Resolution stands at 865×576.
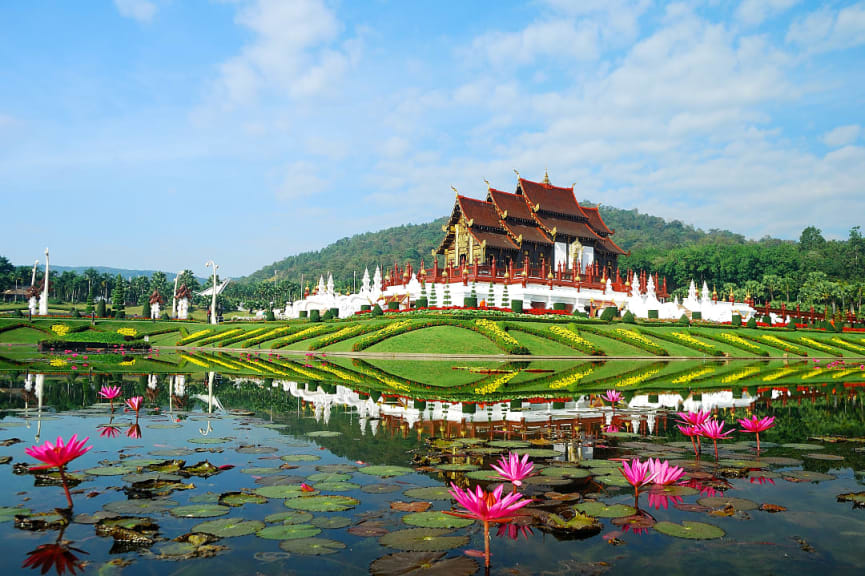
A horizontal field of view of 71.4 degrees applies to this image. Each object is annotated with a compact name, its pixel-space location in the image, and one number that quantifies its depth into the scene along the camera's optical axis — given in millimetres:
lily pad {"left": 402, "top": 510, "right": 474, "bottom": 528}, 6000
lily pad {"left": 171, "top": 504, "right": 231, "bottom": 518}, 6227
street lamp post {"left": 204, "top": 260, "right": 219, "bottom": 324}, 54431
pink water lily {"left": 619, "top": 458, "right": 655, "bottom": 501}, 6645
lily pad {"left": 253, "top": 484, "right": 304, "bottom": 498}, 7020
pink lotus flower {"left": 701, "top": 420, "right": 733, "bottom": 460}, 8836
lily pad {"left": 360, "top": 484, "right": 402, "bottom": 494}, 7254
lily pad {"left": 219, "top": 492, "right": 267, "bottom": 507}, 6676
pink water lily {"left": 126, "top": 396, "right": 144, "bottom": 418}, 11410
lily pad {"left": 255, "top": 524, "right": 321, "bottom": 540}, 5680
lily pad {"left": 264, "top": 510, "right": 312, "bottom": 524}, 6137
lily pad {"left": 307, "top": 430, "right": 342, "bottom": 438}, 10742
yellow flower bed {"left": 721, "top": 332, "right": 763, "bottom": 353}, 39050
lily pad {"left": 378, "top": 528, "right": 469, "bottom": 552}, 5445
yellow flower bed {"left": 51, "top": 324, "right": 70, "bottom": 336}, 45197
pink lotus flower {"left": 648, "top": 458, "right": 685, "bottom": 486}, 6688
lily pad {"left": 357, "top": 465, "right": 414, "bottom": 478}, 7992
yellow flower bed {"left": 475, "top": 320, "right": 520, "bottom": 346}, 34719
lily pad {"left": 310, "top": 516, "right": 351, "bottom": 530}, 6023
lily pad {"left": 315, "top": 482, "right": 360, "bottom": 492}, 7285
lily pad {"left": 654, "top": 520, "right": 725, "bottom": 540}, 5753
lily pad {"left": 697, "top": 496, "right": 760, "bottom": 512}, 6723
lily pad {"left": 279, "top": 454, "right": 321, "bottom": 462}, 8805
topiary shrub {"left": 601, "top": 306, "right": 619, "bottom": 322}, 44375
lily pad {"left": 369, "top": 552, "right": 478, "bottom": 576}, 4895
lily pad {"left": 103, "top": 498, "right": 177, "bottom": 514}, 6336
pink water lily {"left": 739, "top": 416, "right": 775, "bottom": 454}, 9438
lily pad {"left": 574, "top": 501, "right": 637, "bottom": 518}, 6395
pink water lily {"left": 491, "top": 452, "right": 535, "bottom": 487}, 6133
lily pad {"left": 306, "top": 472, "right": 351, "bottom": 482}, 7684
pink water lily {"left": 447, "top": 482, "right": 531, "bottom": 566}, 4764
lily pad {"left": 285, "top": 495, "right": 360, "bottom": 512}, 6535
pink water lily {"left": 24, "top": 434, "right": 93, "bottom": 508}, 6223
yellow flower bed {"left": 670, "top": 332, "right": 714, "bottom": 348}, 38694
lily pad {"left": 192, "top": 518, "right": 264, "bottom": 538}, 5758
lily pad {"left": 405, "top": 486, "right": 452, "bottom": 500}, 6926
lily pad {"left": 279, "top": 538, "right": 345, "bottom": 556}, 5340
